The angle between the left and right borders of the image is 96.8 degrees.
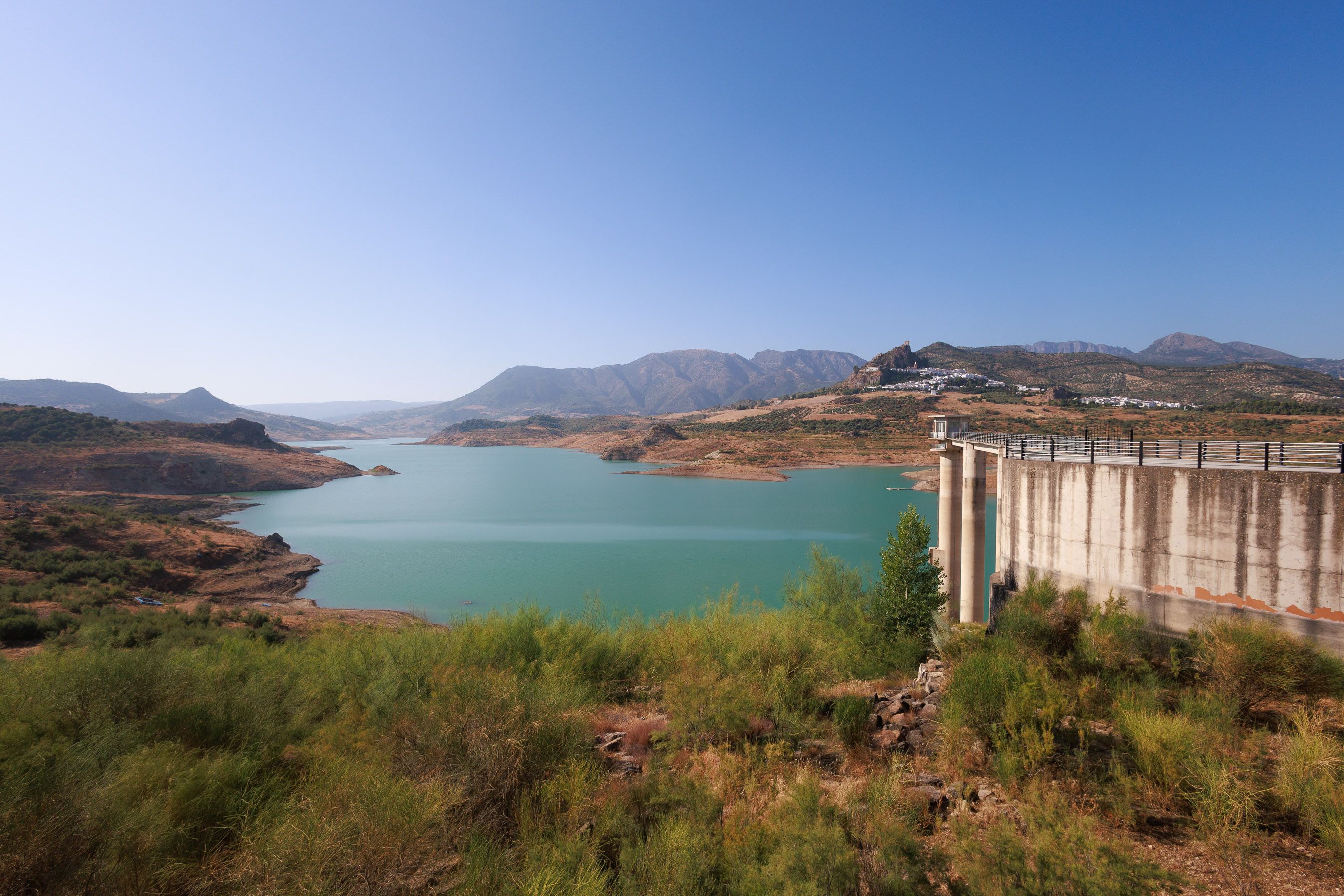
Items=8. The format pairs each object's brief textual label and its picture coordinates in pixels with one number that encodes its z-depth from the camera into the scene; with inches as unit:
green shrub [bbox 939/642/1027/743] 287.4
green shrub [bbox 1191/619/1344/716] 297.3
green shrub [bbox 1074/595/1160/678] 341.4
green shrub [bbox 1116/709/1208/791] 236.8
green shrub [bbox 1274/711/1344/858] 201.9
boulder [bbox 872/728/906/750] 311.6
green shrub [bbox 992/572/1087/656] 371.9
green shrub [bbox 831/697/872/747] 321.4
